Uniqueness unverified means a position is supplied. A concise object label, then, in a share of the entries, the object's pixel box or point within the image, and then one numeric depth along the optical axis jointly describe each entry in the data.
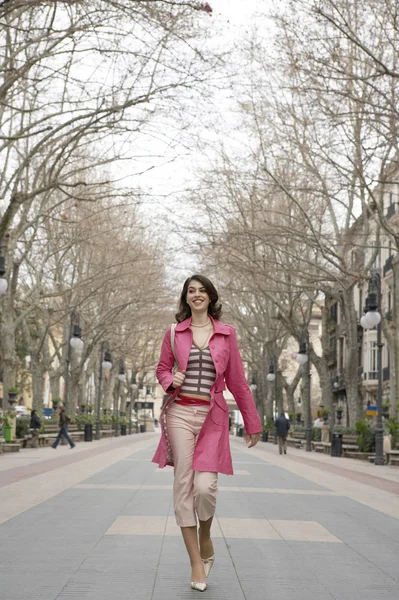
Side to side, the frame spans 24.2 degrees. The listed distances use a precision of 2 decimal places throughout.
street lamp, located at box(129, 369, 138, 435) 70.09
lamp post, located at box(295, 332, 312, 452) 36.00
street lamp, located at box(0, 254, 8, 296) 20.66
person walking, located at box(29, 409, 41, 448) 30.08
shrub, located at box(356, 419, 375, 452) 28.81
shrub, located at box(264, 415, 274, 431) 51.54
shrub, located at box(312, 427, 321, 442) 40.03
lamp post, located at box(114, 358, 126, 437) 54.75
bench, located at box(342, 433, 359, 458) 29.74
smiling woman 5.65
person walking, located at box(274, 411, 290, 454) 30.68
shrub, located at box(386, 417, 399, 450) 24.30
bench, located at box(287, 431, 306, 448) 41.78
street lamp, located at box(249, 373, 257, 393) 64.50
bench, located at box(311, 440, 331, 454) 33.74
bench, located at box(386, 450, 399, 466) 23.93
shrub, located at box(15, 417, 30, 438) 29.84
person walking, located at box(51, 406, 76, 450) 30.00
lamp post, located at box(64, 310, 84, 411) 33.74
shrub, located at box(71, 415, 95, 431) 43.01
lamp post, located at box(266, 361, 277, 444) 47.62
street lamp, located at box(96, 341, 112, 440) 45.06
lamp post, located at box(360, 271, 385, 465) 23.66
